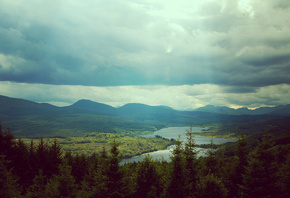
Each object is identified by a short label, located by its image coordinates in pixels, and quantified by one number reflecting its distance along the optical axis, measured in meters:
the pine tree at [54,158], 44.03
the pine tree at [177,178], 26.67
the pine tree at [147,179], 28.02
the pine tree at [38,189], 26.99
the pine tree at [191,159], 31.36
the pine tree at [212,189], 26.28
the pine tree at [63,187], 26.61
